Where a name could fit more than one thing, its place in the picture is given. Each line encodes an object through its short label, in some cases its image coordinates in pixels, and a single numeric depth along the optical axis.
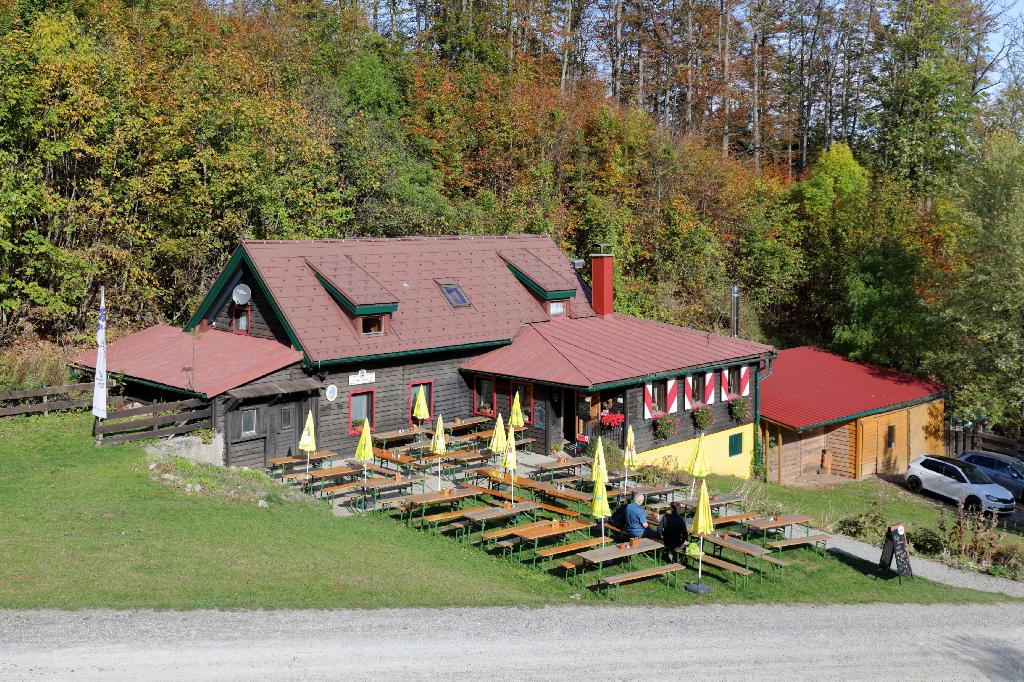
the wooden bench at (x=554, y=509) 18.48
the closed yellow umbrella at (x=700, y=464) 18.91
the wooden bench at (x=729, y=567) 16.17
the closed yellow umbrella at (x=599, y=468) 16.41
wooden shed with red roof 30.11
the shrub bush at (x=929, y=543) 20.02
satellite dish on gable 24.75
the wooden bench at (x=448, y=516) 17.83
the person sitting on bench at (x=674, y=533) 16.73
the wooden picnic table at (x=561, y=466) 21.92
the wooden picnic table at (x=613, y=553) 15.63
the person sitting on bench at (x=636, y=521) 16.97
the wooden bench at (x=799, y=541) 18.33
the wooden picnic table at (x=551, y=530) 16.59
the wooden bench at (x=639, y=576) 15.25
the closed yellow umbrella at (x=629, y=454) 20.84
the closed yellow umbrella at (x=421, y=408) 23.30
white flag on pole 20.77
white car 27.05
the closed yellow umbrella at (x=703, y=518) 15.48
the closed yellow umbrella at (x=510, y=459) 18.86
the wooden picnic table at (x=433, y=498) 18.52
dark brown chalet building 23.17
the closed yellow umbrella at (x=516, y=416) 22.67
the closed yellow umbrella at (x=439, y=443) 20.11
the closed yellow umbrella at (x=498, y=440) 19.69
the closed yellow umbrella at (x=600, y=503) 16.03
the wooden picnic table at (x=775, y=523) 18.47
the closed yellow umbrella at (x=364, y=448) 19.56
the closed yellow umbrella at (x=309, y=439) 20.53
